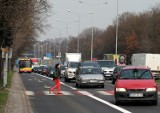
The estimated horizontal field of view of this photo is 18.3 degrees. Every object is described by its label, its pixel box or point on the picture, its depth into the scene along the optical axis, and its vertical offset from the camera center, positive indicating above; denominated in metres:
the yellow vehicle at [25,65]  101.45 +0.11
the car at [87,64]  38.47 +0.12
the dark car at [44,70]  86.39 -0.87
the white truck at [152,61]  54.28 +0.51
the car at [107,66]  53.38 -0.05
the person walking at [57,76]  27.88 -0.59
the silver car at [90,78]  34.12 -0.85
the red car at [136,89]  19.27 -0.92
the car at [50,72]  68.26 -0.90
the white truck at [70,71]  46.25 -0.51
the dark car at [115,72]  42.22 -0.55
